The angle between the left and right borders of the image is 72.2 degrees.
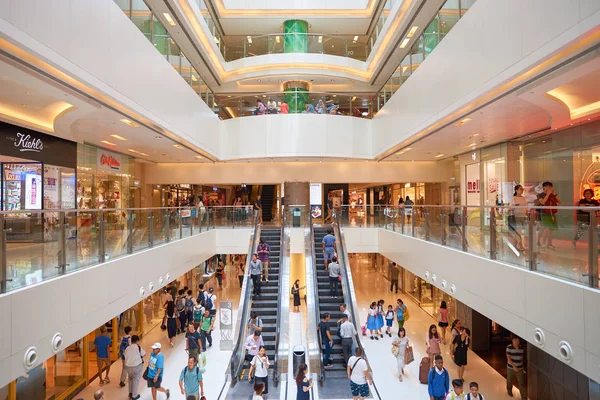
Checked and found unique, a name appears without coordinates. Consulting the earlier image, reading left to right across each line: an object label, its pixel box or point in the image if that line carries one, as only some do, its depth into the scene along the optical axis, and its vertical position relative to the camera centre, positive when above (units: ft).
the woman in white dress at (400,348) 33.37 -12.12
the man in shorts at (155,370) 28.17 -11.56
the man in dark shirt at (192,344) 31.94 -11.06
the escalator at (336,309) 30.19 -10.18
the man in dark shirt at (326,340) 32.99 -11.27
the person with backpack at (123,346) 30.94 -10.88
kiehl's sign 30.25 +4.69
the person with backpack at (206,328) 39.15 -12.25
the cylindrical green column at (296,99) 55.31 +13.67
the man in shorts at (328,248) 45.32 -5.26
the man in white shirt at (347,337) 32.96 -10.97
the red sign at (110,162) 47.62 +4.91
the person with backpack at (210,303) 43.47 -10.77
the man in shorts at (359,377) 26.86 -11.62
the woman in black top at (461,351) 32.58 -12.16
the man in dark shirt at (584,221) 14.49 -0.83
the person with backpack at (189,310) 44.50 -11.70
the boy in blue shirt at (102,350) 31.42 -11.39
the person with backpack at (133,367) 28.79 -11.63
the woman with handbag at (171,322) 40.83 -12.06
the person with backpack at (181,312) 43.98 -11.80
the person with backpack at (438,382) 25.45 -11.32
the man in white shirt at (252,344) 31.19 -11.01
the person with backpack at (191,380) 26.66 -11.62
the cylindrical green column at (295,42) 59.11 +22.83
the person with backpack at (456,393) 21.97 -10.45
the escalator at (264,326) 30.07 -11.15
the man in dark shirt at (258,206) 67.41 -0.81
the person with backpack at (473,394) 21.83 -10.40
